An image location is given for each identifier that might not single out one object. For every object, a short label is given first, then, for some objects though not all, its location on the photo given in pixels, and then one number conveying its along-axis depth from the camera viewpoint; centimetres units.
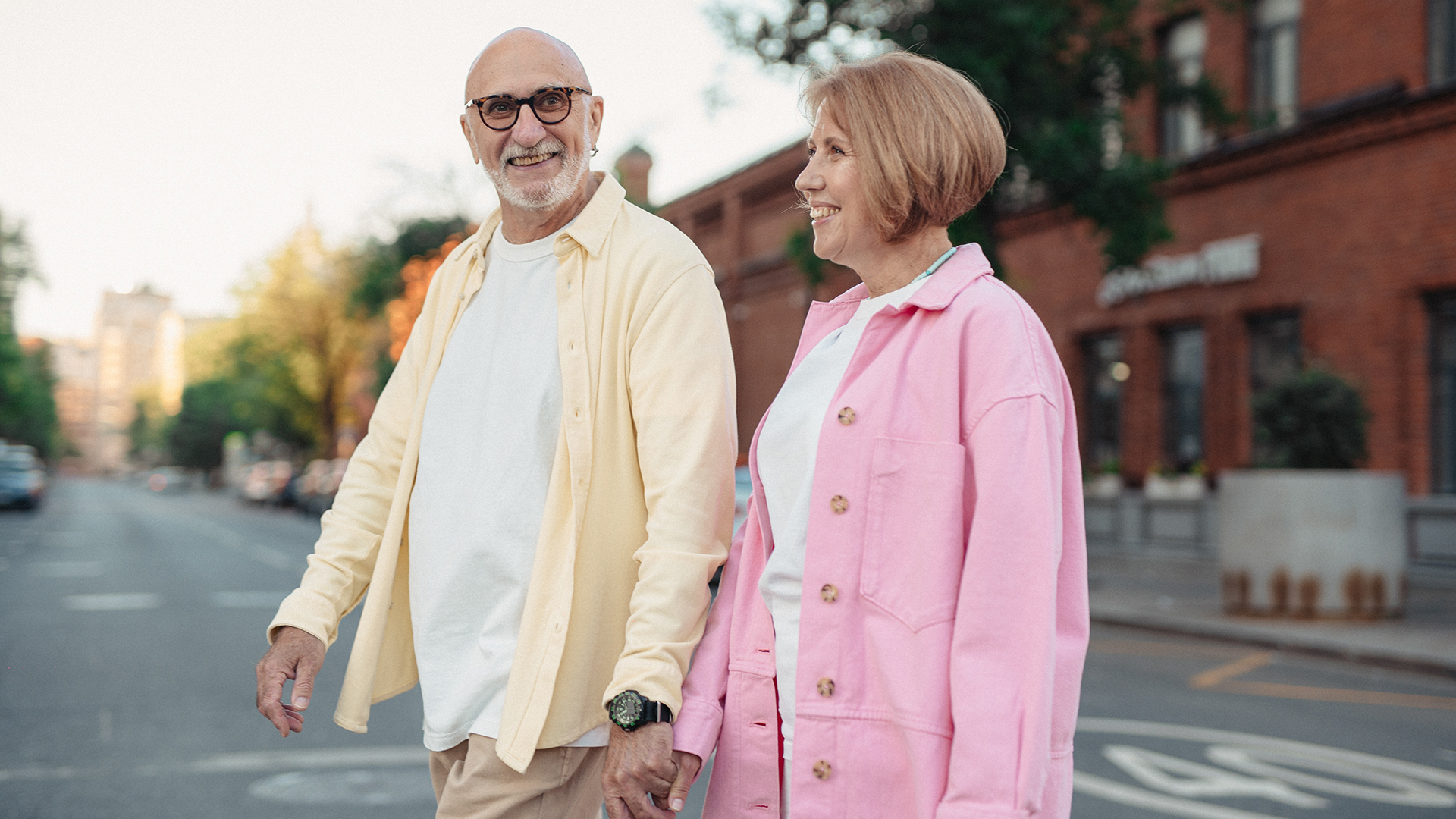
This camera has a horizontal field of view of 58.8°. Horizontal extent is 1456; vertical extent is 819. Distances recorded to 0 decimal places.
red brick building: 1608
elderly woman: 171
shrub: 1195
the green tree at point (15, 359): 5788
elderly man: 213
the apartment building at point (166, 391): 18138
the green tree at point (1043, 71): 1431
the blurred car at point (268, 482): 5412
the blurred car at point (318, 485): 4075
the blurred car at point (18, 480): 3750
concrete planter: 1161
